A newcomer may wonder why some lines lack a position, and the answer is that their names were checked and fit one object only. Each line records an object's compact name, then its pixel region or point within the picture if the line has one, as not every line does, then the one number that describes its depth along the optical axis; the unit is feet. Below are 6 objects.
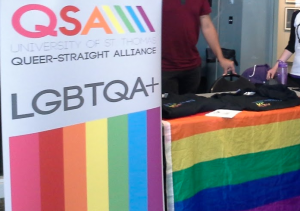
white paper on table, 7.32
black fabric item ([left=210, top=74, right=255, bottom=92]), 10.26
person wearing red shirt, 9.78
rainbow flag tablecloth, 6.88
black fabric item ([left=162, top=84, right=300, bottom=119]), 7.34
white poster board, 4.66
